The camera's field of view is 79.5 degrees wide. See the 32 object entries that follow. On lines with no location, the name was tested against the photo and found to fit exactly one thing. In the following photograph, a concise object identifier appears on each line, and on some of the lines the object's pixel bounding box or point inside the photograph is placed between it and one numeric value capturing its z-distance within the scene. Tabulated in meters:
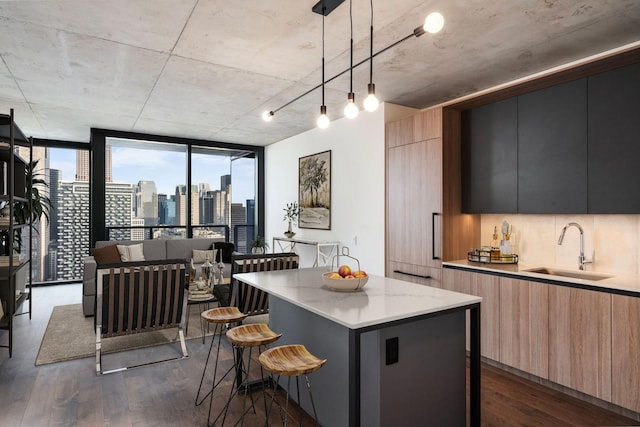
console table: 5.18
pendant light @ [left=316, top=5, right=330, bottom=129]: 2.60
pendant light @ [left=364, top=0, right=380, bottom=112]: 2.23
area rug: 3.49
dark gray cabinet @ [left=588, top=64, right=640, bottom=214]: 2.64
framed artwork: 5.53
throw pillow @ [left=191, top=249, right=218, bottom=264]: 6.05
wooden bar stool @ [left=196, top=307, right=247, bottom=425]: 2.51
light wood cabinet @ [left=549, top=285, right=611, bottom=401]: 2.52
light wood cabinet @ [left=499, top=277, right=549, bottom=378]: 2.86
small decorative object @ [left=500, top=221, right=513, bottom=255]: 3.61
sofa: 4.65
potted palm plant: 4.57
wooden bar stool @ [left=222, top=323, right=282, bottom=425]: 2.11
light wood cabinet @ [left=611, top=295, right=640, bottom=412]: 2.37
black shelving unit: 3.38
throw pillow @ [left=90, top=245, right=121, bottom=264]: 5.00
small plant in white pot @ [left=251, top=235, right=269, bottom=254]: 6.83
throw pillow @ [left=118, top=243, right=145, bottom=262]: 5.32
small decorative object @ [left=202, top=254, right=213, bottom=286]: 4.19
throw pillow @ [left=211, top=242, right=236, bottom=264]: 6.14
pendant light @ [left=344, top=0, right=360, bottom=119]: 2.39
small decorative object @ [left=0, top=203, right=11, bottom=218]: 3.84
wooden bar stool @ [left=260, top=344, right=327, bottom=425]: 1.75
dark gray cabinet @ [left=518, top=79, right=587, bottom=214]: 2.94
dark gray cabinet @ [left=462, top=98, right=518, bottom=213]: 3.43
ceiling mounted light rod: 2.11
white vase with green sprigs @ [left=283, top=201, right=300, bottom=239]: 6.32
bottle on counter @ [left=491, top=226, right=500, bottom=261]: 3.50
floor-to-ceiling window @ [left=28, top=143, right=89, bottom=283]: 6.69
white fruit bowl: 2.27
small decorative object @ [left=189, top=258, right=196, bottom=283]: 4.75
